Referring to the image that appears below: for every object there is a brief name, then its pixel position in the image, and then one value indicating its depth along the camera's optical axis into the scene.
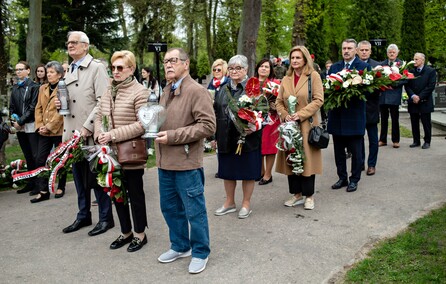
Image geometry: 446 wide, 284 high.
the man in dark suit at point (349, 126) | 6.60
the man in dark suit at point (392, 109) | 9.95
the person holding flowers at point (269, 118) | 6.61
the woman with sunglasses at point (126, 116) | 4.27
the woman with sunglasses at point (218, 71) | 7.51
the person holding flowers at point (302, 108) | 5.73
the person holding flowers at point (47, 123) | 6.58
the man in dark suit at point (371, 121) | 7.71
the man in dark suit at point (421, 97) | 9.87
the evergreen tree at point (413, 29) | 26.45
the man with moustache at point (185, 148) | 3.95
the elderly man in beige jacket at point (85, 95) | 5.18
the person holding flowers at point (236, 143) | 5.39
